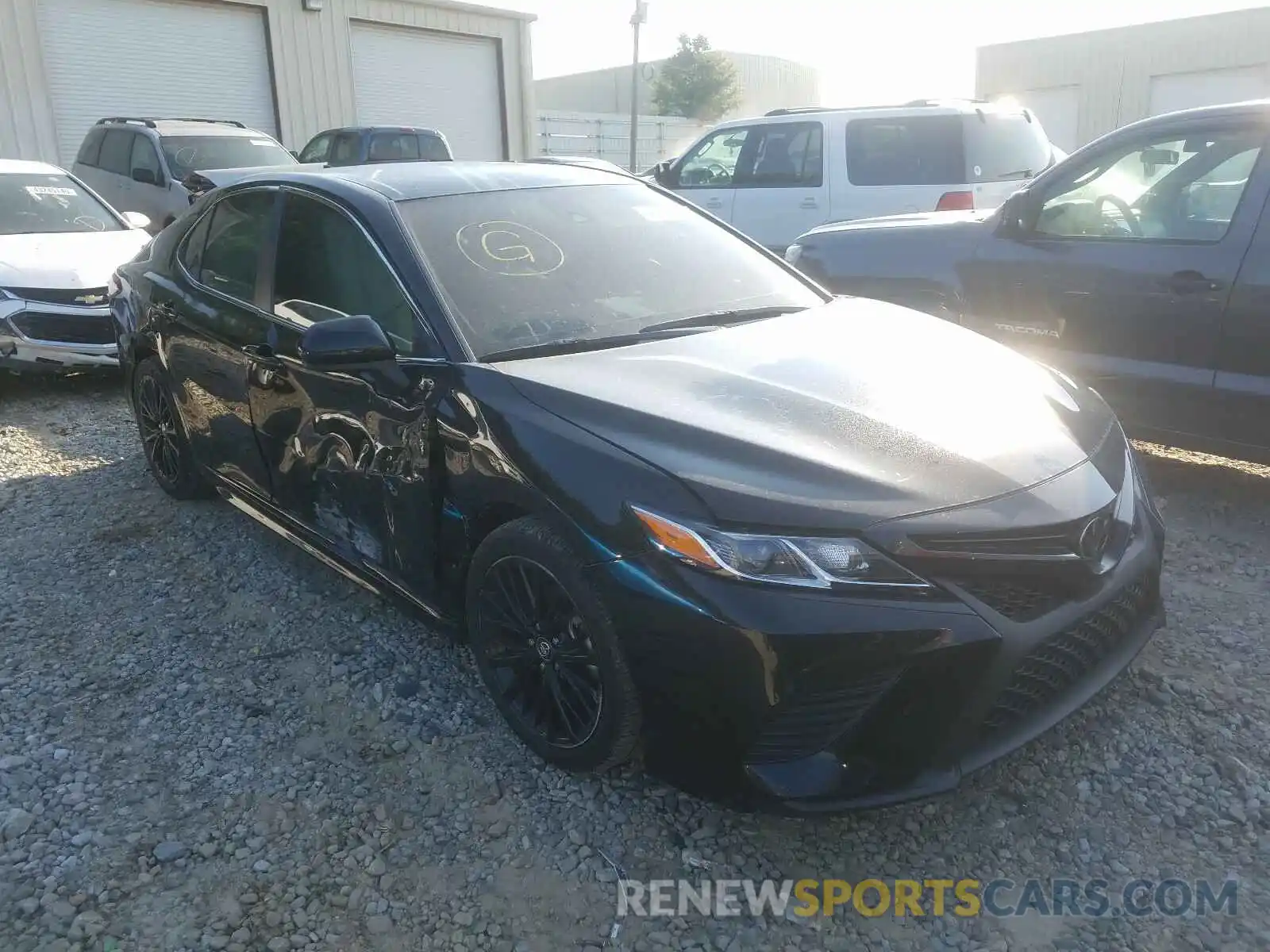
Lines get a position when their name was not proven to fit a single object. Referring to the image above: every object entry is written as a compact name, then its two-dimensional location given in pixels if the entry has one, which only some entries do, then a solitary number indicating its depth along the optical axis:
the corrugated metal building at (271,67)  15.77
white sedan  6.64
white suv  8.83
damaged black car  2.18
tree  49.34
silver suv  11.88
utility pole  24.83
